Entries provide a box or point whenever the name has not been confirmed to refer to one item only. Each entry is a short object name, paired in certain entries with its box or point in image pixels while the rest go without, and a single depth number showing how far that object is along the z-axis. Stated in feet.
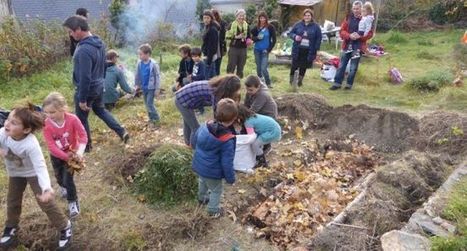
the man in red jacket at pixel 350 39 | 27.32
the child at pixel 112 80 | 24.09
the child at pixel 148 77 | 21.68
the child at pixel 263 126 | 15.98
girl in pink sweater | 12.92
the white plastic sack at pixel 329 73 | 31.94
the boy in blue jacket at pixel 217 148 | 12.79
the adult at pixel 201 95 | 14.78
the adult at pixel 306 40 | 27.35
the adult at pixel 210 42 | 25.39
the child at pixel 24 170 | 11.50
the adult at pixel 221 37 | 27.07
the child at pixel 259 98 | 16.76
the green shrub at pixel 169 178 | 15.31
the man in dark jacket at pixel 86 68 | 16.85
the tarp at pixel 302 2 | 56.08
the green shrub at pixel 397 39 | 48.02
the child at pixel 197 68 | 22.36
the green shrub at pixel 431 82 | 28.76
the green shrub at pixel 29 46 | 30.91
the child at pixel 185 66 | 22.81
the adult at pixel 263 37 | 28.30
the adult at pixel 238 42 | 27.71
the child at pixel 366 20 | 27.04
